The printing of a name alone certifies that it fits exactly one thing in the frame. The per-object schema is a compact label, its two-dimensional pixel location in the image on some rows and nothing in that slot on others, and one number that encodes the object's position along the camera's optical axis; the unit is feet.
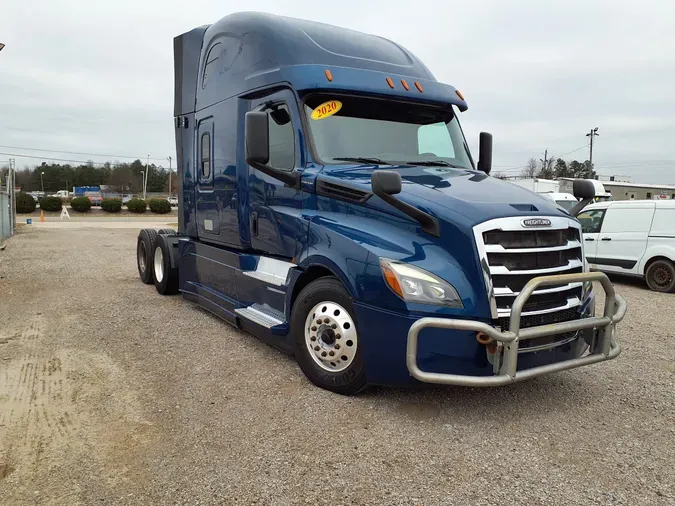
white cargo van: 32.99
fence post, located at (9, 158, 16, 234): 63.53
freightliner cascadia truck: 11.75
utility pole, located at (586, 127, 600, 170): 196.44
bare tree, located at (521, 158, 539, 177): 282.95
